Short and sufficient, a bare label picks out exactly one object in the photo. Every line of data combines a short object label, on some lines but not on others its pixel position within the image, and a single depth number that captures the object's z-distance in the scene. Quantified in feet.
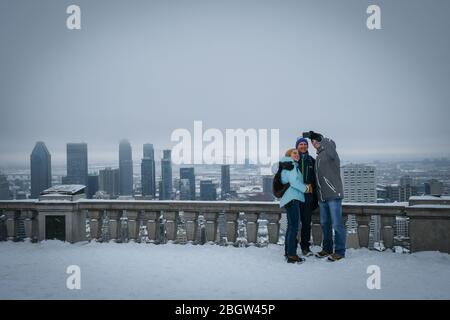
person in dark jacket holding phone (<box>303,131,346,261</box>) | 18.75
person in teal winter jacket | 18.66
